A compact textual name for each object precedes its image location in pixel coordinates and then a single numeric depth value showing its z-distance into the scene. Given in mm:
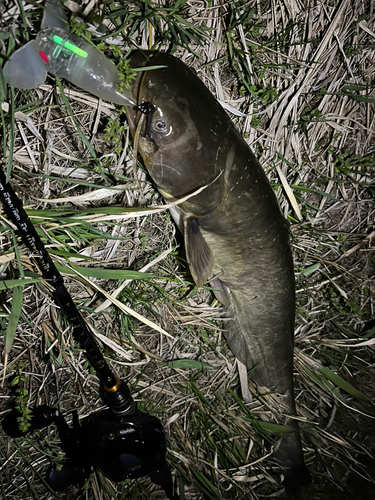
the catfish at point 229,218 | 394
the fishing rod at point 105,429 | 421
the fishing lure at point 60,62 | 362
